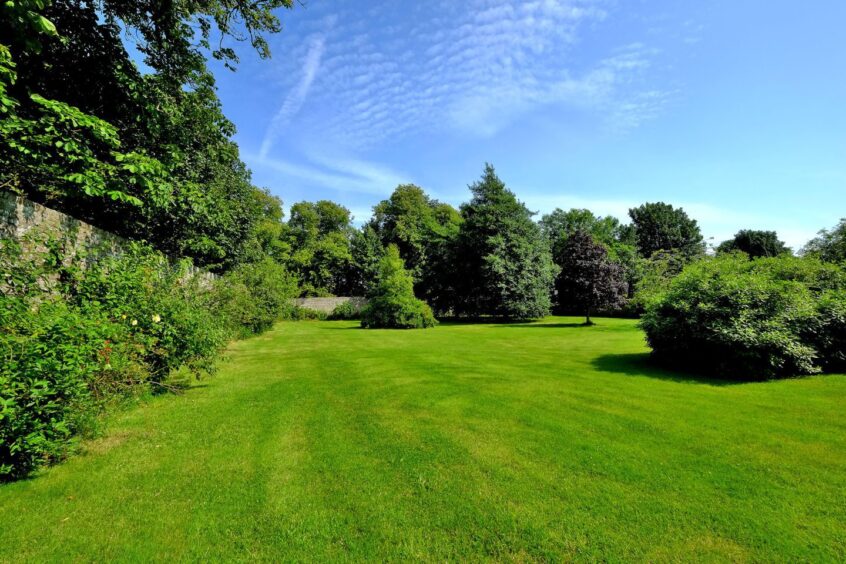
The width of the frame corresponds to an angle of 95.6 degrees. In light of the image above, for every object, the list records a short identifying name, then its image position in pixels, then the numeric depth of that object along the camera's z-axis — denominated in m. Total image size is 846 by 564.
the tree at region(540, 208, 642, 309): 44.09
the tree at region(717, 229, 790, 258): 50.62
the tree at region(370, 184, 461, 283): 41.06
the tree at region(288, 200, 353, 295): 47.97
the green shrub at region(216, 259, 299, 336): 13.99
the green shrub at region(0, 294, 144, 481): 3.30
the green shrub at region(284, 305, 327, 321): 34.68
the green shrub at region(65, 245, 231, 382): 5.47
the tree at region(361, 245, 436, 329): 25.47
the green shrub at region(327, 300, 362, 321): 36.62
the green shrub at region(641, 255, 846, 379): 8.29
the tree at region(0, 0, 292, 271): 6.00
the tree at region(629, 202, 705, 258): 58.25
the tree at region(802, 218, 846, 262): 20.94
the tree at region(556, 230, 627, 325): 26.03
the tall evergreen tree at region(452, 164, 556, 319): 30.56
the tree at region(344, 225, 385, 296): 41.66
